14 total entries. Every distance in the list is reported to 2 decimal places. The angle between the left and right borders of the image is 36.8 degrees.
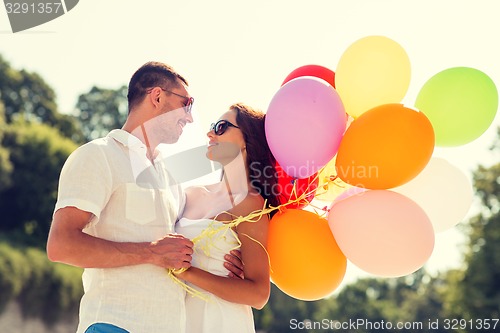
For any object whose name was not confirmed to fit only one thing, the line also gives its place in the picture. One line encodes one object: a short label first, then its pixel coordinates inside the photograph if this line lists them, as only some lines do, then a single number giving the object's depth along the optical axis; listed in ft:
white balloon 15.07
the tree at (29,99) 123.85
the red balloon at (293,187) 14.87
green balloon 14.76
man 11.98
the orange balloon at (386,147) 13.41
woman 13.20
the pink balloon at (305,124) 13.87
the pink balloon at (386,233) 13.44
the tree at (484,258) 95.32
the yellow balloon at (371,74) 14.87
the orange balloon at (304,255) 14.07
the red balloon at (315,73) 15.57
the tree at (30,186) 109.50
